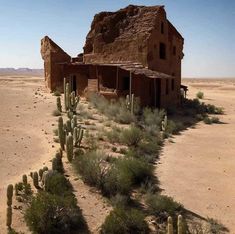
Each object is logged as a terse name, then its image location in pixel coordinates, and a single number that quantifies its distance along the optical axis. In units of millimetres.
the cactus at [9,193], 9095
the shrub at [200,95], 43938
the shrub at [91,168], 11298
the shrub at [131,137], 16547
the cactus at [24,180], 10320
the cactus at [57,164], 11950
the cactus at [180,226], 7570
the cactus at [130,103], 22792
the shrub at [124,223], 8711
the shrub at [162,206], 9836
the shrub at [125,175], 10891
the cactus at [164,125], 20875
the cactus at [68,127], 15878
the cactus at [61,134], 14445
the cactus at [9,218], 8523
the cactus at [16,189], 10070
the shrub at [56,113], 21723
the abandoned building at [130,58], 25453
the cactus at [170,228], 7546
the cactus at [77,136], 14916
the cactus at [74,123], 16078
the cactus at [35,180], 10578
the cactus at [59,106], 22359
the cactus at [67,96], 22414
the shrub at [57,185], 10054
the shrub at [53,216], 8508
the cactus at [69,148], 12984
